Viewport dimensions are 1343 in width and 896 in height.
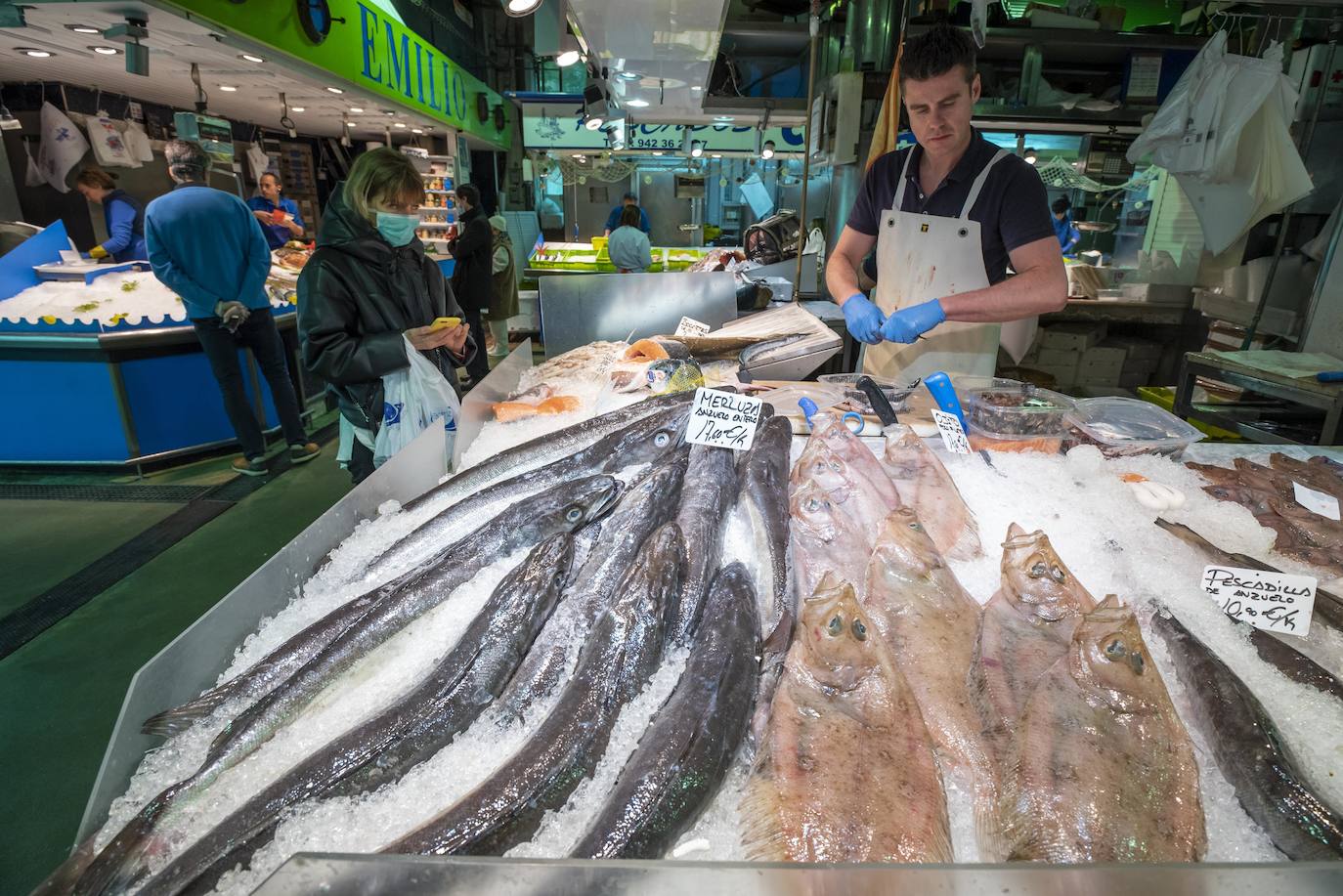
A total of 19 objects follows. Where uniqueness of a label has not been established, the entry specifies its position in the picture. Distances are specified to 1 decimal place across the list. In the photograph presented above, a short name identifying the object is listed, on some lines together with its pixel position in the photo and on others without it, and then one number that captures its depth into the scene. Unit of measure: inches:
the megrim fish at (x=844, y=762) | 36.9
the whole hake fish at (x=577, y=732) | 38.4
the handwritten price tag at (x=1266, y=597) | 56.7
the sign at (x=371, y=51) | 227.8
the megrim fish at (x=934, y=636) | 44.1
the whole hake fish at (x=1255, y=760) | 38.1
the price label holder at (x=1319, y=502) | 76.4
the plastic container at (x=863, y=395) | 106.9
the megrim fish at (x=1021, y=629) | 47.3
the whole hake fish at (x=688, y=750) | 38.0
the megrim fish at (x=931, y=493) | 69.4
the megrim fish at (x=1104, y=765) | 36.7
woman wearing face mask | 117.6
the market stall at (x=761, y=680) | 38.9
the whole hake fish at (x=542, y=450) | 86.6
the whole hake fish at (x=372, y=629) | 39.7
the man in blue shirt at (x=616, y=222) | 470.5
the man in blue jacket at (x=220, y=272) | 210.8
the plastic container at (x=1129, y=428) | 92.4
